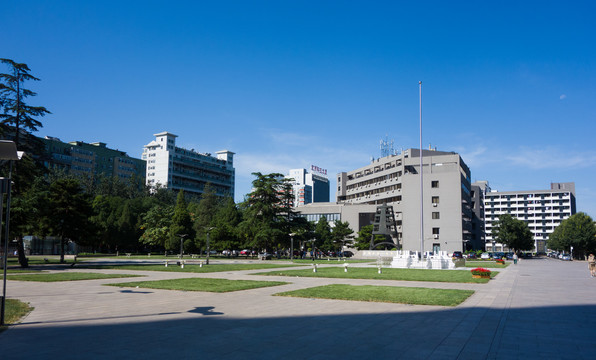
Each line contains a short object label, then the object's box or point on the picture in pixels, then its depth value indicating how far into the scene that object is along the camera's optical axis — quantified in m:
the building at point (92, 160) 130.12
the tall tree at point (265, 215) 77.44
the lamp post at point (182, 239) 67.69
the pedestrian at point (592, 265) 34.84
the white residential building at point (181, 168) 157.00
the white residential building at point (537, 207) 182.00
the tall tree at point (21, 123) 38.22
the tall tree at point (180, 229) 71.62
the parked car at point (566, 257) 99.67
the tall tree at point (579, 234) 101.48
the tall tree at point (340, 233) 98.50
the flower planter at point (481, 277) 29.44
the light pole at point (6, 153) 10.97
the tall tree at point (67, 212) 47.56
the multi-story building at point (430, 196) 93.44
